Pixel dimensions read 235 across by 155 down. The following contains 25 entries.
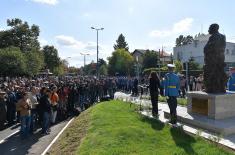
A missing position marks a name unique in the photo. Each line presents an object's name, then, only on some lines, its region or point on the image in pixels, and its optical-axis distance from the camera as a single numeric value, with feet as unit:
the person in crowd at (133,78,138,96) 52.80
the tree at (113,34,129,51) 223.73
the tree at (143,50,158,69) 124.69
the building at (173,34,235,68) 141.02
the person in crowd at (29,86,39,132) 24.49
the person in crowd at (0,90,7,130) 25.66
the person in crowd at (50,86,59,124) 27.16
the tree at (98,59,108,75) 161.00
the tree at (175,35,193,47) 249.39
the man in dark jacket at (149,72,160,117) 23.17
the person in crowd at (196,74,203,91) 47.24
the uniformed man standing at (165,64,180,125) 19.76
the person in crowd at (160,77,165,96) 20.81
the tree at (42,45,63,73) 163.39
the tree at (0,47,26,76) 85.20
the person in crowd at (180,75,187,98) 44.48
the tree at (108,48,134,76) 145.69
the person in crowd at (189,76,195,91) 51.50
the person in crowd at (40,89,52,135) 24.03
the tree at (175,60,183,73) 97.35
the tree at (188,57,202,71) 91.21
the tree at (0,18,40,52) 121.09
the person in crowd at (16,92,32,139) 22.61
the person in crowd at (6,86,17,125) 29.42
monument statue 20.87
